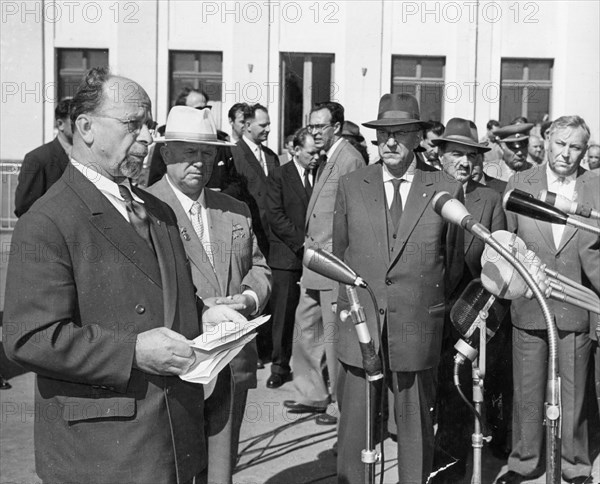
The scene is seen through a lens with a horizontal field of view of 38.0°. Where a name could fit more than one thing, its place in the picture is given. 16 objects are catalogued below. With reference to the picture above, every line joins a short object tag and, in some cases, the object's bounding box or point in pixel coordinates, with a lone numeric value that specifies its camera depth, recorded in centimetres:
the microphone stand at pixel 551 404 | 285
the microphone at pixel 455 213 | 312
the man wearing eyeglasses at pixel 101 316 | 279
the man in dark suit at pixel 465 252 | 563
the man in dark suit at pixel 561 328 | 551
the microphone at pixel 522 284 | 294
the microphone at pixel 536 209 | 300
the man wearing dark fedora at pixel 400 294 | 477
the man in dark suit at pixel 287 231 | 759
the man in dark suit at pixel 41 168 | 652
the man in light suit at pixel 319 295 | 694
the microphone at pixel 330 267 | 368
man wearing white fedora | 409
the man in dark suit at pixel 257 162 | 836
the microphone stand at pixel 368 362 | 366
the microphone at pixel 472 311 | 385
